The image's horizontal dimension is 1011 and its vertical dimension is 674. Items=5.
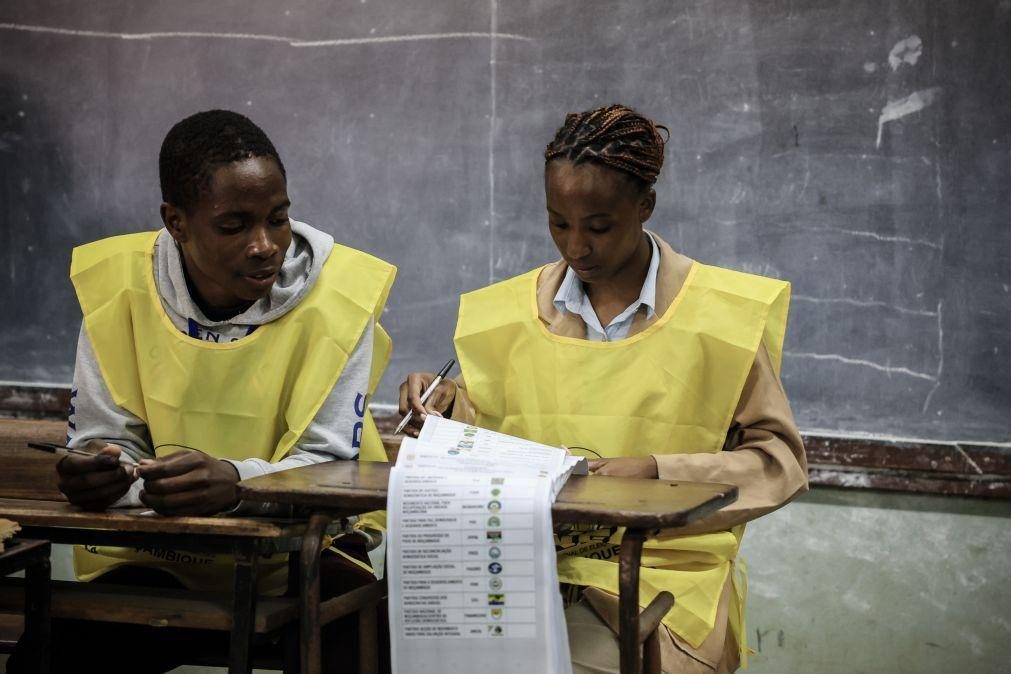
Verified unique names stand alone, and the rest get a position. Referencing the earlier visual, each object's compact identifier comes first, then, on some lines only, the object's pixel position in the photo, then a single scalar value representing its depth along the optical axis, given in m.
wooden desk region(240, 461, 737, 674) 1.89
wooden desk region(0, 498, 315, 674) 2.10
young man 2.50
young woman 2.41
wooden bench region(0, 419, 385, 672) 2.11
